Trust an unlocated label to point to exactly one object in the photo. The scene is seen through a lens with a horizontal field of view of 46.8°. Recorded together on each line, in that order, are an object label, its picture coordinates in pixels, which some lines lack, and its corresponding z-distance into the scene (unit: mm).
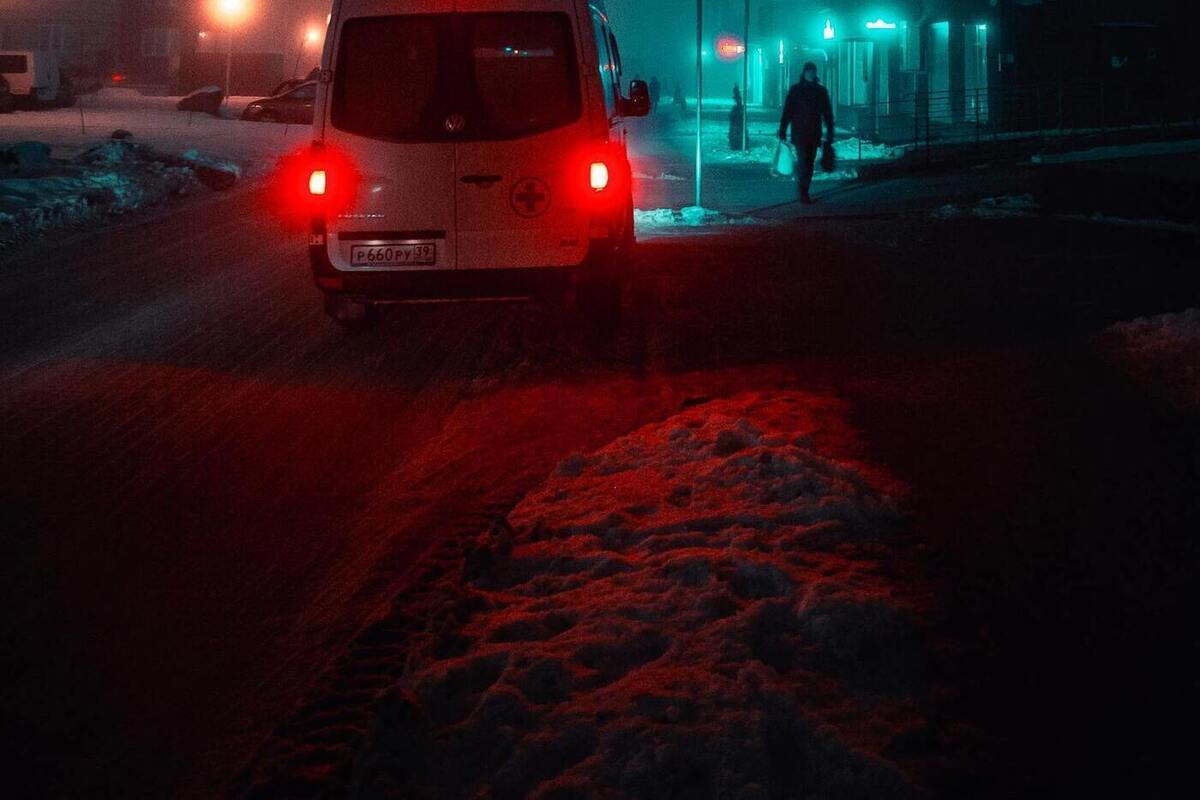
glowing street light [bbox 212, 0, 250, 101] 62712
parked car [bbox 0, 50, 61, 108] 42688
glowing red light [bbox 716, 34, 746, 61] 45688
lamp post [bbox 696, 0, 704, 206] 19469
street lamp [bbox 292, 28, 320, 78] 67938
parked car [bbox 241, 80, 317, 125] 36844
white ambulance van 9383
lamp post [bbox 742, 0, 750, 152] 34000
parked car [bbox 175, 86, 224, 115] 42156
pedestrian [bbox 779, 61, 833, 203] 19547
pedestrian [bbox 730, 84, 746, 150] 35781
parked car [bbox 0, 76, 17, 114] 41375
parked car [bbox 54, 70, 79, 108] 44781
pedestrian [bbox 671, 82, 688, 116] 63609
